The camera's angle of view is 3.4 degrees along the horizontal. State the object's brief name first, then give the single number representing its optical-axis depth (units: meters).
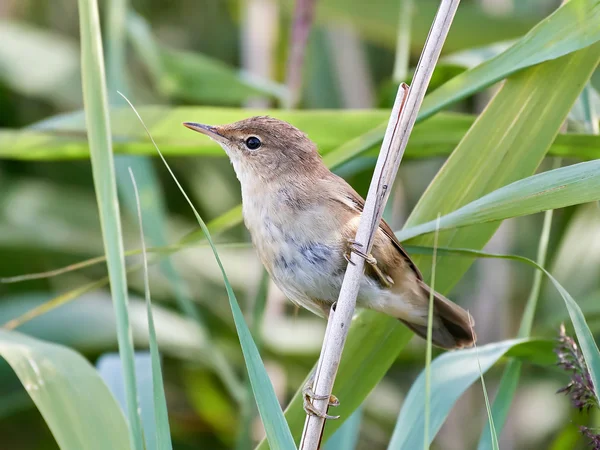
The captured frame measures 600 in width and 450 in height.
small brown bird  3.17
